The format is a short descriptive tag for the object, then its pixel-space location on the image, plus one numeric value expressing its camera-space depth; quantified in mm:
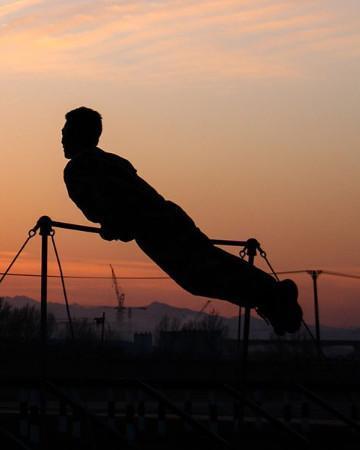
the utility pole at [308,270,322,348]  41550
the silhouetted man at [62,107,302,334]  9484
